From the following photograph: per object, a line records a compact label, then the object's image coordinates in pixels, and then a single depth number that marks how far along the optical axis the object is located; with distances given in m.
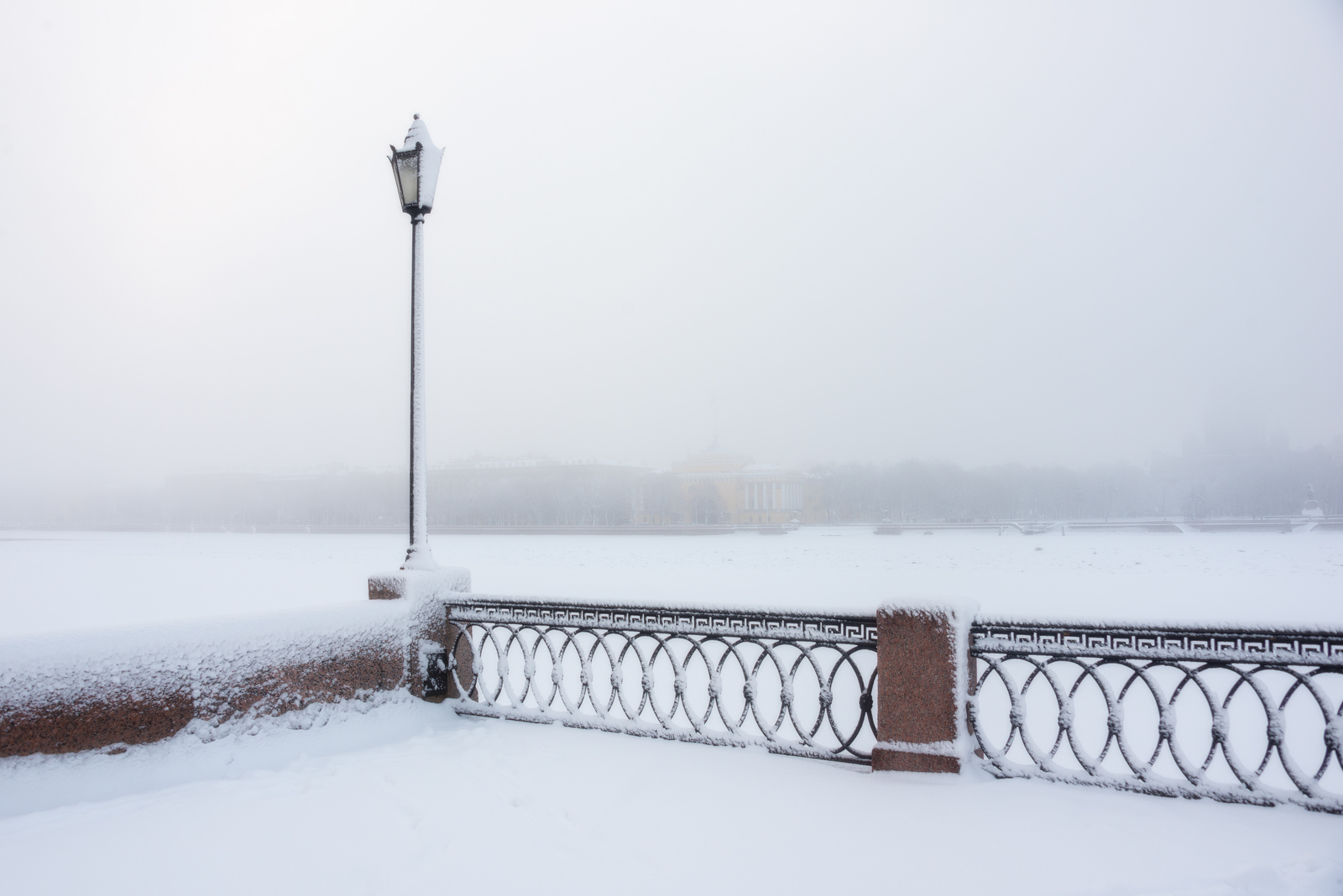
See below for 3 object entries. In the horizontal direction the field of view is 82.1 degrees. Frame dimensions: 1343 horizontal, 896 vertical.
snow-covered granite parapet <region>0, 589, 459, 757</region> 4.12
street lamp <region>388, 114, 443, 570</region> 6.46
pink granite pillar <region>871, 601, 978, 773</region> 4.51
